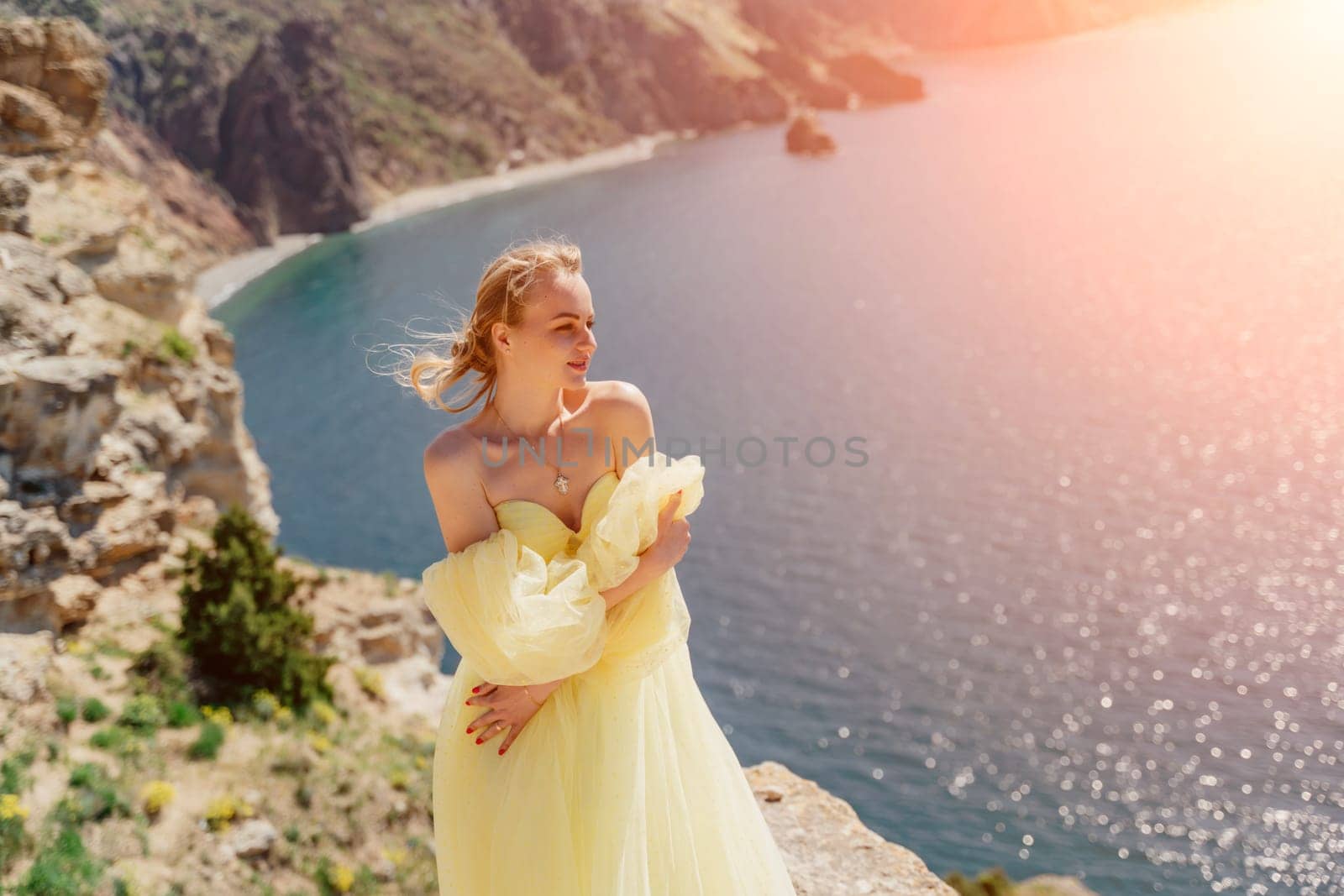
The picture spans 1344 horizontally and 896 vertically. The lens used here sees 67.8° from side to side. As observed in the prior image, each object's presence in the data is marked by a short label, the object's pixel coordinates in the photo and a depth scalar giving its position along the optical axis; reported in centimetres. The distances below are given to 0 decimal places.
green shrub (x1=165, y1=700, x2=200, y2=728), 1222
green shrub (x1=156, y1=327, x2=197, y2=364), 1870
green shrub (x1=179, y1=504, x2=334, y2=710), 1360
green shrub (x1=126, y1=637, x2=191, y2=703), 1251
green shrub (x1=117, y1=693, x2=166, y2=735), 1150
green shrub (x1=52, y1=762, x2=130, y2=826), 908
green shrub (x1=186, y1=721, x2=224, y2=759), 1192
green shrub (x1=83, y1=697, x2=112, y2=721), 1108
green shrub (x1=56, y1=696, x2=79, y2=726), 1066
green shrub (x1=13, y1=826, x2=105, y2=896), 789
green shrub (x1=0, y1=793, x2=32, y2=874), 809
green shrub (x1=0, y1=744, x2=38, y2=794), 883
